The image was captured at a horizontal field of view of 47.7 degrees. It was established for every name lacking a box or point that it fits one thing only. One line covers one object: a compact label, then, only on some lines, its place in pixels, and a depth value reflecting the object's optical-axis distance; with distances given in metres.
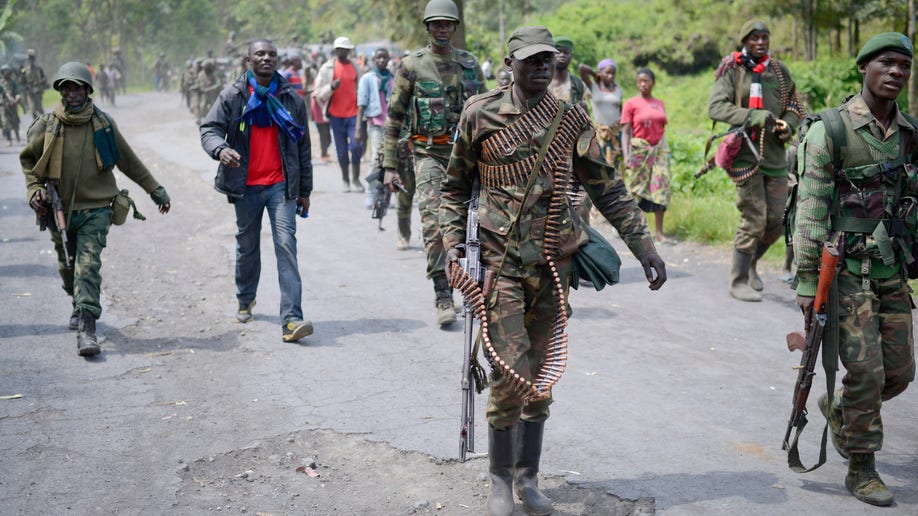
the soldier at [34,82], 29.52
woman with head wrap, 11.26
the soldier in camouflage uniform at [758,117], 8.23
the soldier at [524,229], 4.42
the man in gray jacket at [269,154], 7.54
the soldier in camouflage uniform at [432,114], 7.80
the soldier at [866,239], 4.68
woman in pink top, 11.15
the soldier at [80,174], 7.33
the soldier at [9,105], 23.89
